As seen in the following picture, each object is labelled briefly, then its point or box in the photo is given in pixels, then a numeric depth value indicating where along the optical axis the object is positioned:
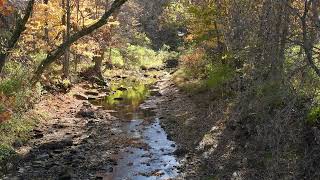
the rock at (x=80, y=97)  23.74
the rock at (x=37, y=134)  15.64
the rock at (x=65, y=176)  11.70
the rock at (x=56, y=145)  14.57
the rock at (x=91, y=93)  25.55
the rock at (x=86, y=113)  19.76
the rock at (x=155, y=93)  27.05
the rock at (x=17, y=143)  14.00
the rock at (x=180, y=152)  13.94
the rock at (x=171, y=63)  44.69
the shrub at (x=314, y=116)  9.58
